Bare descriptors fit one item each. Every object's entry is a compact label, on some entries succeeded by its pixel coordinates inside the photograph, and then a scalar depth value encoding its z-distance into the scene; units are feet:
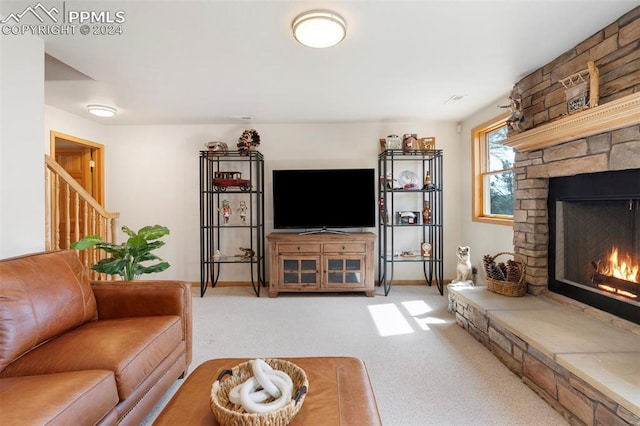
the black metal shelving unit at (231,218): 13.25
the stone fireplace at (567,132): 5.92
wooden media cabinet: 12.07
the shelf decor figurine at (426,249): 12.82
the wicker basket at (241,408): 2.89
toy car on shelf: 12.57
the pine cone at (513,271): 8.63
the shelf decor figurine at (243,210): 13.51
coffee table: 3.18
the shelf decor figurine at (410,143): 12.42
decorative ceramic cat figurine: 11.32
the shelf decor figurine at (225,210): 13.25
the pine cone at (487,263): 9.17
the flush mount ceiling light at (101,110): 10.88
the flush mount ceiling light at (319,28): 5.79
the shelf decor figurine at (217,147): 12.55
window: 10.82
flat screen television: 12.76
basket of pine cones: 8.45
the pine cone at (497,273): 8.95
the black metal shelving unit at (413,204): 12.64
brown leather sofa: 3.57
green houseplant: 7.18
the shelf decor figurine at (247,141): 12.48
